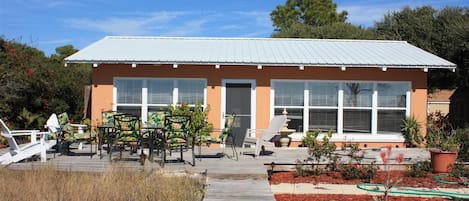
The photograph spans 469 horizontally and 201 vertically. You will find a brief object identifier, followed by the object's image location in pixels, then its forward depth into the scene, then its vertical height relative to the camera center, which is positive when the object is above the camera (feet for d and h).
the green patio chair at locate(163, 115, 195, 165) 31.65 -2.32
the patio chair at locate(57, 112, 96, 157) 34.55 -2.58
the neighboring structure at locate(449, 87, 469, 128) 63.46 -0.58
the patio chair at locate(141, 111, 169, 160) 31.16 -2.12
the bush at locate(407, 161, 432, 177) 30.09 -4.03
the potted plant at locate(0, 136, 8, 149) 44.99 -4.08
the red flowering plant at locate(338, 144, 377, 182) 28.99 -3.95
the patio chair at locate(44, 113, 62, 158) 34.96 -2.16
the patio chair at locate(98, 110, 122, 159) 31.65 -2.23
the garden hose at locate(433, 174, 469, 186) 27.84 -4.34
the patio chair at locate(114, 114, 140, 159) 32.01 -2.00
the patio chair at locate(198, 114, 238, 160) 33.06 -2.37
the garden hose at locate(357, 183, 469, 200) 24.29 -4.43
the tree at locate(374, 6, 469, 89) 67.31 +11.86
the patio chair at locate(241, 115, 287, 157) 35.09 -2.45
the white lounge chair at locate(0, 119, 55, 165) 30.45 -3.22
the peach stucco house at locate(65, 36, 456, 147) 45.70 +0.78
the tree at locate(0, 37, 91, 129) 49.37 +1.00
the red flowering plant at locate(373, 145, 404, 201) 18.68 -2.55
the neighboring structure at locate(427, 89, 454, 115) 79.87 +0.60
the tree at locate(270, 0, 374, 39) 135.33 +23.96
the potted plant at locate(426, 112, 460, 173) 30.48 -3.05
